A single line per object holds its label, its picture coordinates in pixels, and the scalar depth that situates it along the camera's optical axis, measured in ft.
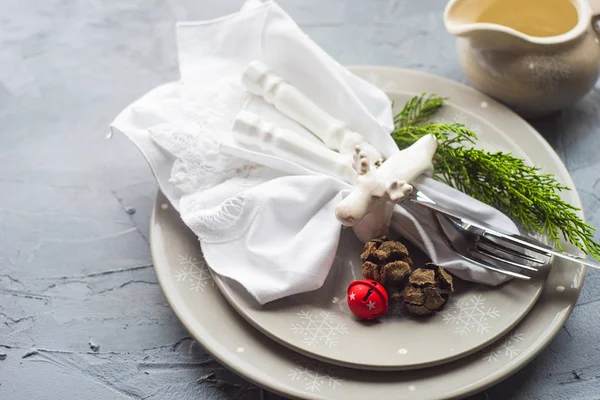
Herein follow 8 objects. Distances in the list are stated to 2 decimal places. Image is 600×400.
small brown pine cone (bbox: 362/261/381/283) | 3.13
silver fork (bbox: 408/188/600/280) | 3.13
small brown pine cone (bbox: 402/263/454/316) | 3.04
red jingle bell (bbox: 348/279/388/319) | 3.02
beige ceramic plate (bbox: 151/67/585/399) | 2.89
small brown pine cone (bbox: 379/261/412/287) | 3.10
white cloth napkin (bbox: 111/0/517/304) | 3.23
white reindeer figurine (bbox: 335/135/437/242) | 3.09
